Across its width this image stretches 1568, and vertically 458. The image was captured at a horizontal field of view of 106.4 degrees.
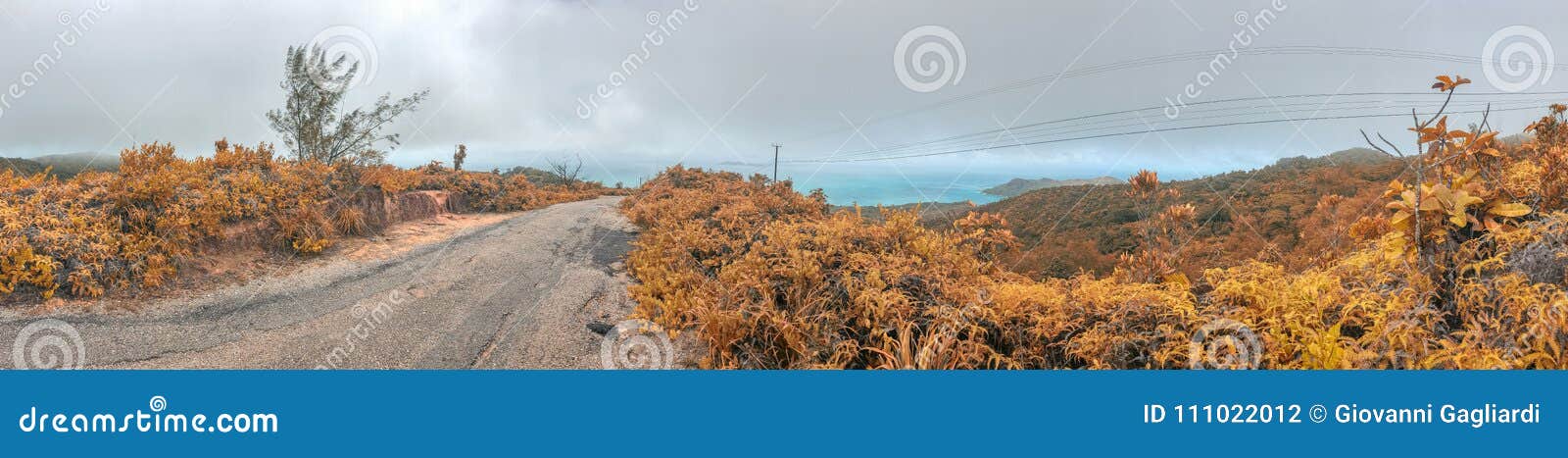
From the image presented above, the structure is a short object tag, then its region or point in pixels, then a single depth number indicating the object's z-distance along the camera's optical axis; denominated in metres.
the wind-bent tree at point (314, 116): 15.20
